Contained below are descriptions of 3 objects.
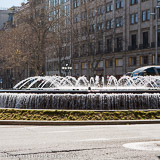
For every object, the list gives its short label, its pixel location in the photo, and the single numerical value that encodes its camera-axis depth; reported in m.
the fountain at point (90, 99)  19.41
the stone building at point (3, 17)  142.75
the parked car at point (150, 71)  46.72
